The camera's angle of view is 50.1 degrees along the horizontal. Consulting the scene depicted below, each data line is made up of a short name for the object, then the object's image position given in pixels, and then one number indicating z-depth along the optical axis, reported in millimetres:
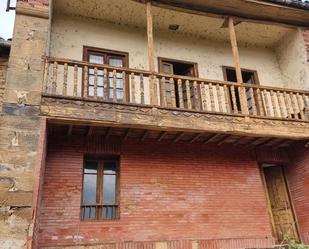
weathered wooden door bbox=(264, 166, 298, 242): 8570
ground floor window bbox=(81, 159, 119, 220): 7008
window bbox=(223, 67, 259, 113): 9906
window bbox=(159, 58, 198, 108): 9158
